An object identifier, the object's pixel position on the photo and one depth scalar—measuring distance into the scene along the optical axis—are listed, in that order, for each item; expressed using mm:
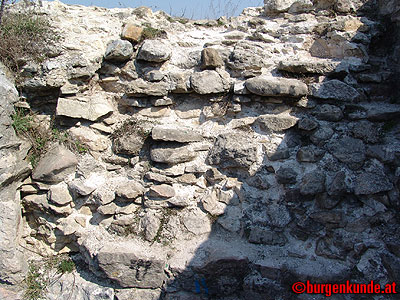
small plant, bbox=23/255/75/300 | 2838
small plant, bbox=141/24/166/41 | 3422
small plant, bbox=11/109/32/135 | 3031
